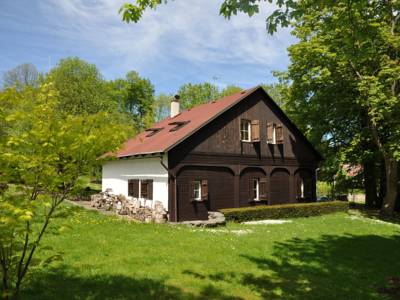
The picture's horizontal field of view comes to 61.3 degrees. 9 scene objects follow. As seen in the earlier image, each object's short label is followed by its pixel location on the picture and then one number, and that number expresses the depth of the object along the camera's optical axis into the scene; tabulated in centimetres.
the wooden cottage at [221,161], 1845
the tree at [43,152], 473
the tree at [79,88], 3506
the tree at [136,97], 6856
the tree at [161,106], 7038
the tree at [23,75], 5000
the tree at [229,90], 6562
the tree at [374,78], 2084
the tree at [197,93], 6756
